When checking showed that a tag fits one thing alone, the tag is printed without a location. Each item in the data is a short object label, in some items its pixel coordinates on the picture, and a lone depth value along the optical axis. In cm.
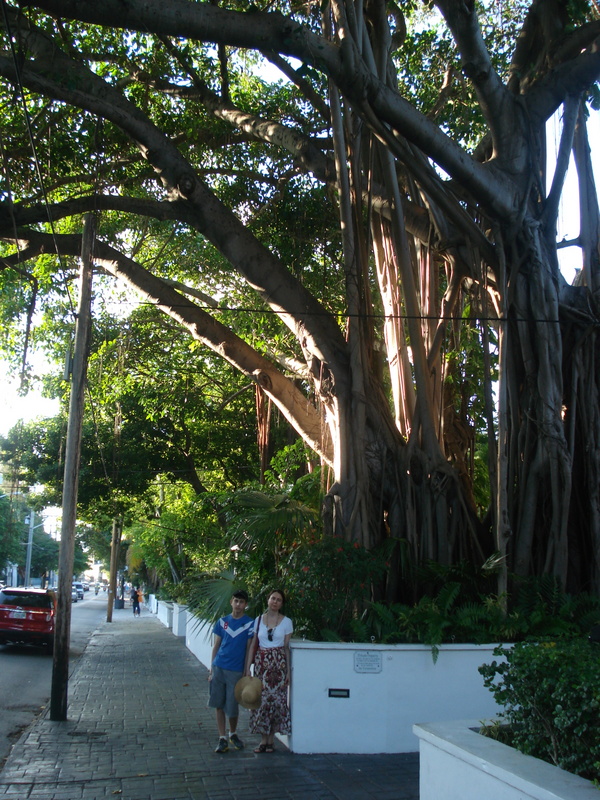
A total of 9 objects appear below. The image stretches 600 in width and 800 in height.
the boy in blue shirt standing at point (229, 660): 729
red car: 1697
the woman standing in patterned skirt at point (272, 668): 710
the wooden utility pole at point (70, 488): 879
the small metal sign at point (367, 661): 718
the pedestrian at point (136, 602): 3778
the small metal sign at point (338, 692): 717
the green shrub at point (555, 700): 398
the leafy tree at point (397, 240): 882
